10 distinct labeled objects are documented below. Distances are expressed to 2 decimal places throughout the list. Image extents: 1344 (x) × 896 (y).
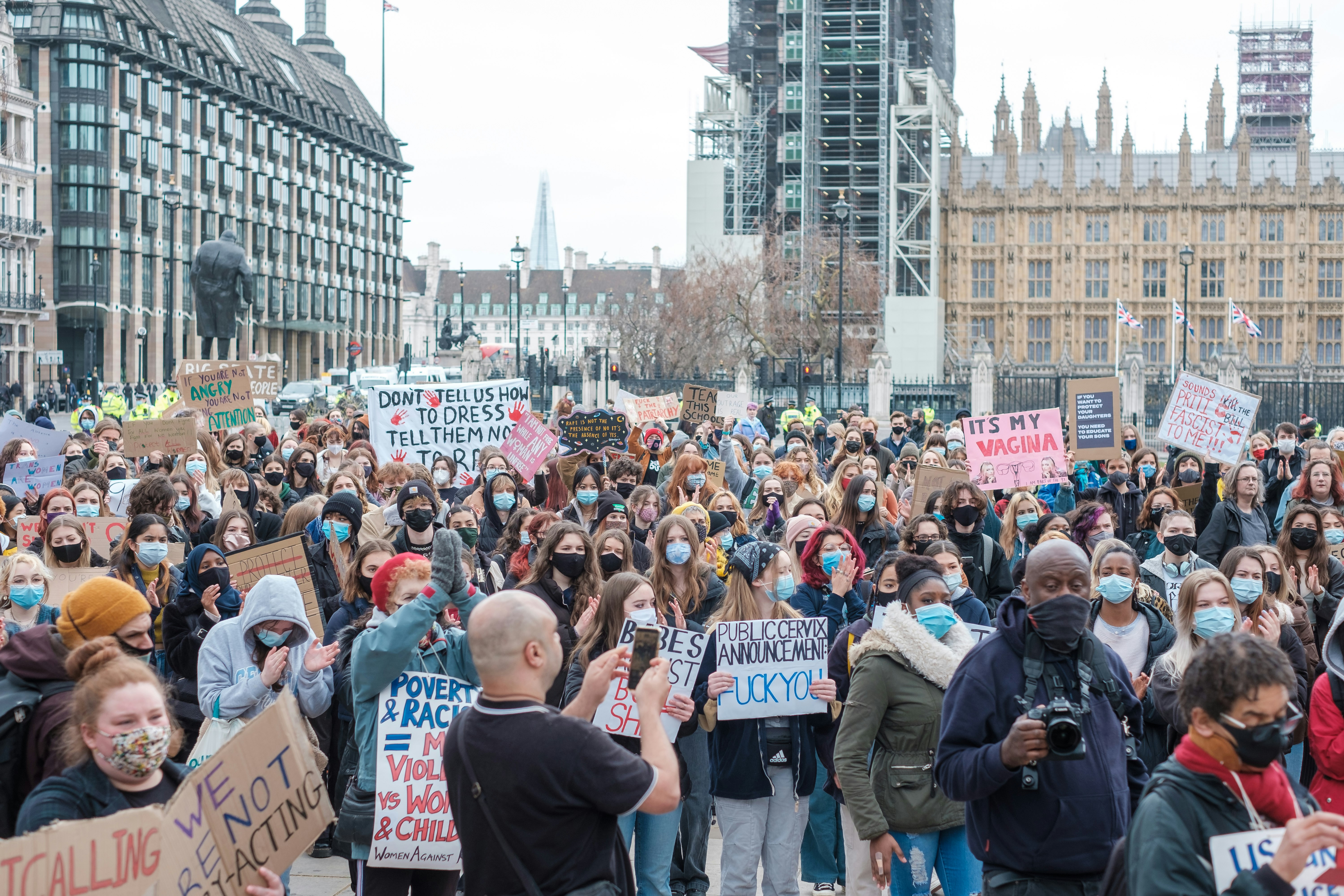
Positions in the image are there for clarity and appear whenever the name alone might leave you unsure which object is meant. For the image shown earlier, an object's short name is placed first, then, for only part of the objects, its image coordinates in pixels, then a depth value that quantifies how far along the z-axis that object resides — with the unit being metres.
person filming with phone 3.72
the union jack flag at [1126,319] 48.69
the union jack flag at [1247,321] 44.75
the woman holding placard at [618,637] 5.88
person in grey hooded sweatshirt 5.55
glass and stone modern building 65.56
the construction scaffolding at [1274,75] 85.25
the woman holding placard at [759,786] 6.01
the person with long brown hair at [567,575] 6.52
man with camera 4.20
